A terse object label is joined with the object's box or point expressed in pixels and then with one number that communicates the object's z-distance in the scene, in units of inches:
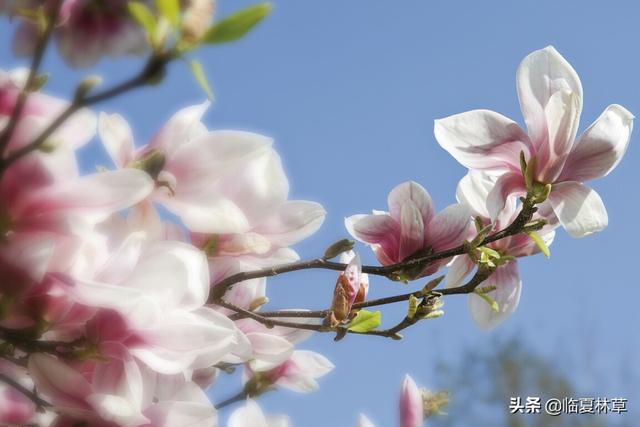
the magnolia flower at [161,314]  64.0
